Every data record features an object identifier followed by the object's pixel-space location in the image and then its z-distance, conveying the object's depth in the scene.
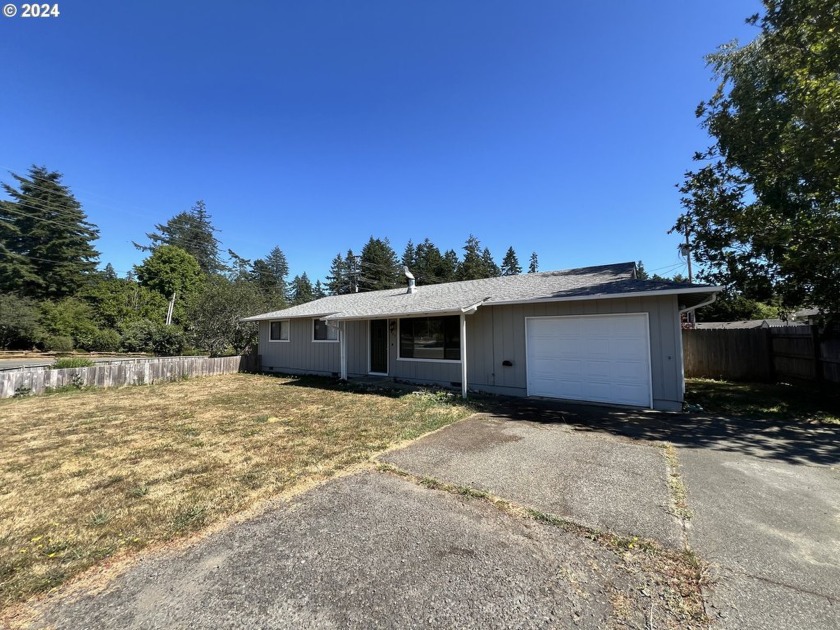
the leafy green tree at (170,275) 38.84
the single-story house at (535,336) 7.40
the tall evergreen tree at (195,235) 46.72
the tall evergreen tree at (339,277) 51.12
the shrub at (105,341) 26.73
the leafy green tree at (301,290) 58.14
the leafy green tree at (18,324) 24.05
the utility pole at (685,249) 11.03
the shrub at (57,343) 25.28
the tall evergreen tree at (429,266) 45.22
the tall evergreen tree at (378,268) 46.84
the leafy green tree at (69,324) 26.42
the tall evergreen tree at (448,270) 45.09
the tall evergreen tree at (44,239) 30.20
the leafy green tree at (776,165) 7.13
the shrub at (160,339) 23.17
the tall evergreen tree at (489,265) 46.07
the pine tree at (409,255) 51.47
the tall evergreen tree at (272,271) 55.91
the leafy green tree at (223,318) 18.52
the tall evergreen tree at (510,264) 52.59
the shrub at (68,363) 11.19
